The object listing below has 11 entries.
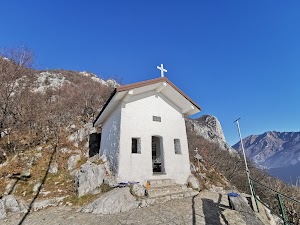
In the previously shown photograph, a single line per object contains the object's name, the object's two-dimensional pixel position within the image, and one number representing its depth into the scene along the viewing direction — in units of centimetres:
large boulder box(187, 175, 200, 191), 1012
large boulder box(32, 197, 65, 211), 773
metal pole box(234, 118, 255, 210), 960
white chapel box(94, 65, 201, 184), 948
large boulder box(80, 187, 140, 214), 700
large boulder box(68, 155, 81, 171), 1172
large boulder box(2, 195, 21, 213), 733
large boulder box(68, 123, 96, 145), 1528
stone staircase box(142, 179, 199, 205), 788
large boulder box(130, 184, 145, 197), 811
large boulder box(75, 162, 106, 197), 871
